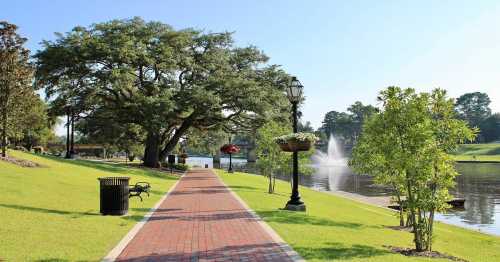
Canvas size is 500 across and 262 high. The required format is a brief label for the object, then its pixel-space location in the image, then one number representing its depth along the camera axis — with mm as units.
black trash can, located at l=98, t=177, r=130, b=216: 14766
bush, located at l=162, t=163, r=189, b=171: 52006
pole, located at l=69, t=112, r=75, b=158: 43056
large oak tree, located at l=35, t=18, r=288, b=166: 39594
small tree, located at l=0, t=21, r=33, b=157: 26031
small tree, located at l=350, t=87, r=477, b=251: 11906
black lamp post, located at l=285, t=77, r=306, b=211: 17781
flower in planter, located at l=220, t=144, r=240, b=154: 50812
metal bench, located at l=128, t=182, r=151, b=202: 18616
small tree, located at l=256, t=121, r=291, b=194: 27719
